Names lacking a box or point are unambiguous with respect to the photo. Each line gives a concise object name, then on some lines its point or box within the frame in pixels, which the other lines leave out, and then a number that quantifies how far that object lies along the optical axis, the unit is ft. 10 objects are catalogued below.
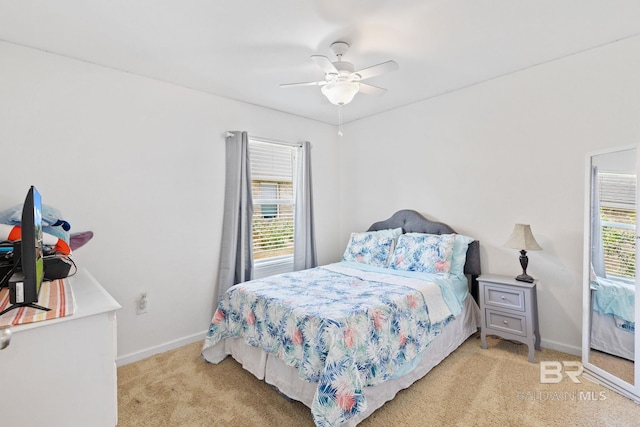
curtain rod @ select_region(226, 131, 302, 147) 11.56
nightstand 8.30
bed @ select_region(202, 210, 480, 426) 5.87
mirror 6.86
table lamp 8.55
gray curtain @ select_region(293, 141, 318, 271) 12.71
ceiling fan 6.92
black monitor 3.77
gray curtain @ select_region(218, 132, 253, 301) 10.57
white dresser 3.38
